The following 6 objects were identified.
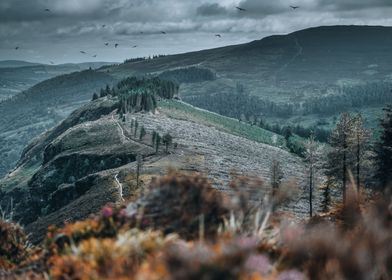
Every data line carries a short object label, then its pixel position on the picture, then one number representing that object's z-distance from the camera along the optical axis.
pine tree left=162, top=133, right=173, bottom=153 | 173.88
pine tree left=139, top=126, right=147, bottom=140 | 193.62
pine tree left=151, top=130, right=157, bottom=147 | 180.43
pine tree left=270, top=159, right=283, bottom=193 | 84.62
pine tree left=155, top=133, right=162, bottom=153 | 169.94
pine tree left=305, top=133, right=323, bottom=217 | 74.31
